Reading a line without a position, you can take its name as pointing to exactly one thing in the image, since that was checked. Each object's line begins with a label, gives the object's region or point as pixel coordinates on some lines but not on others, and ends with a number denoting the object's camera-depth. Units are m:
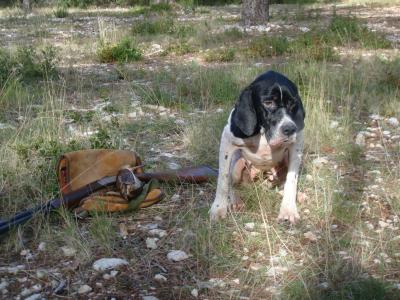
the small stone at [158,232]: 3.71
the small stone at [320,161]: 4.68
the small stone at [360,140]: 5.17
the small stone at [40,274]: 3.22
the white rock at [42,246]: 3.54
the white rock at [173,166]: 4.80
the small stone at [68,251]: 3.46
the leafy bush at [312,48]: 8.29
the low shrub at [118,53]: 9.04
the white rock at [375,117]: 5.86
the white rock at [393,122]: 5.64
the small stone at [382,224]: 3.69
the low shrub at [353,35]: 9.27
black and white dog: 3.75
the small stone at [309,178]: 4.44
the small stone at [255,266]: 3.26
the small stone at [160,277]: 3.19
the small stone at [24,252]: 3.51
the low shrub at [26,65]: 7.31
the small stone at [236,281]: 3.15
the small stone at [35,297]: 3.00
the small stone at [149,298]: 2.98
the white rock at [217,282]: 3.12
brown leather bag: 3.94
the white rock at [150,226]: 3.83
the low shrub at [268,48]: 9.09
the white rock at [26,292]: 3.06
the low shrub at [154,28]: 12.01
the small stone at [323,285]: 3.00
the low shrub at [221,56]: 8.85
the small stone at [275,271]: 3.18
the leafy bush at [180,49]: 9.76
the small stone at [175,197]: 4.23
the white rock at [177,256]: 3.40
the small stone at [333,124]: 5.37
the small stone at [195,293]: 3.02
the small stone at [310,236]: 3.57
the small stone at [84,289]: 3.06
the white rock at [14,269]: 3.29
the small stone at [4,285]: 3.12
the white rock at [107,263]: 3.27
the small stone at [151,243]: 3.56
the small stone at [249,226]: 3.73
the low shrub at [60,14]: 18.30
